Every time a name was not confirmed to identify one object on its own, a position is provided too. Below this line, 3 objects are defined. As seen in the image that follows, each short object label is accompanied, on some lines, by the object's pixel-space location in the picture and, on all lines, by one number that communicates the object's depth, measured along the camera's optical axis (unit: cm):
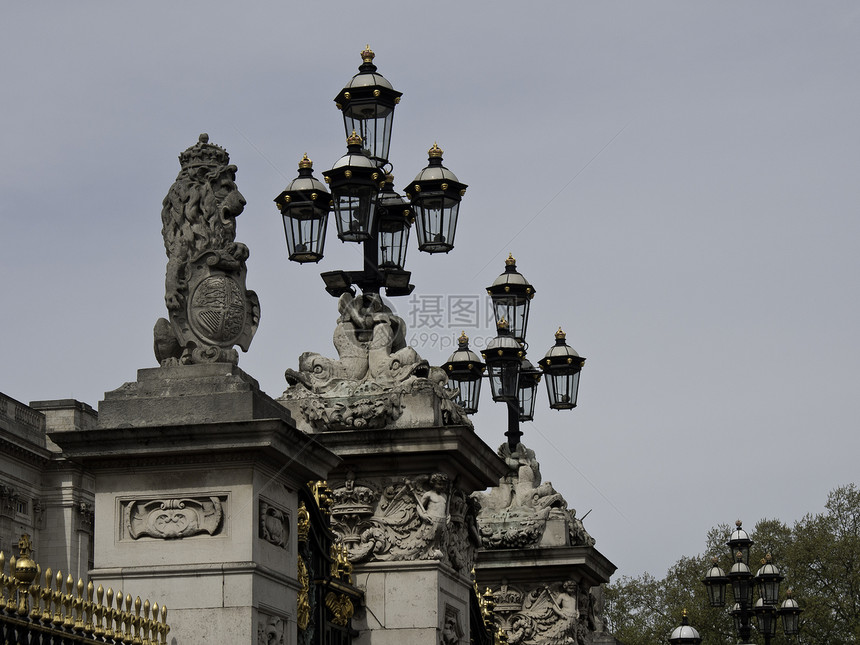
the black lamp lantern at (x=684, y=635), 3025
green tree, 5891
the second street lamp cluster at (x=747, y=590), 3033
